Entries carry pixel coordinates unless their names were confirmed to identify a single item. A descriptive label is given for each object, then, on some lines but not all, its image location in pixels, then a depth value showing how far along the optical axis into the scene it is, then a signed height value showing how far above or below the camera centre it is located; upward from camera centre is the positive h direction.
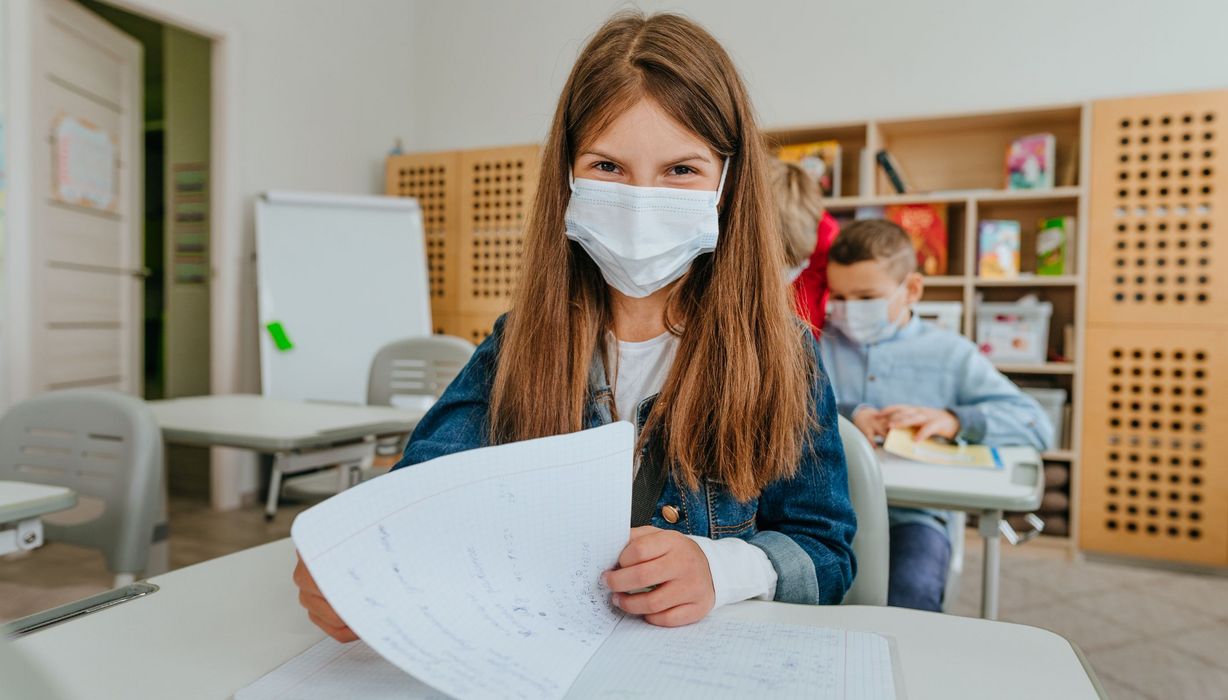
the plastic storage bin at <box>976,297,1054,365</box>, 3.22 -0.03
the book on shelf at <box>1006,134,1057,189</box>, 3.28 +0.67
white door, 3.20 +0.46
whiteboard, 3.76 +0.12
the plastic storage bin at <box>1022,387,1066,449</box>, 3.14 -0.32
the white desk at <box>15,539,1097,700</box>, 0.50 -0.24
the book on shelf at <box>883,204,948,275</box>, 3.37 +0.38
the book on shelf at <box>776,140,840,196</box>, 3.56 +0.70
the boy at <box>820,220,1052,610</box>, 1.71 -0.10
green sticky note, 3.70 -0.13
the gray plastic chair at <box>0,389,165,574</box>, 1.44 -0.30
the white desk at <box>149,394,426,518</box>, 1.88 -0.30
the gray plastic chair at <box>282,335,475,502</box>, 2.72 -0.21
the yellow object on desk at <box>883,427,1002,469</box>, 1.51 -0.26
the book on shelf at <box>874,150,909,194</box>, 3.41 +0.65
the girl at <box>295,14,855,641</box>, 0.80 -0.02
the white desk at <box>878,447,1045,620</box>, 1.30 -0.28
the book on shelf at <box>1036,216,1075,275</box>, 3.23 +0.31
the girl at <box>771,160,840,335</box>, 1.84 +0.21
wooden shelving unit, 3.17 +0.54
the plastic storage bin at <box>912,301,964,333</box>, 3.22 +0.03
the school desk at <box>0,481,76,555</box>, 1.12 -0.30
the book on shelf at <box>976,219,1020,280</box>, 3.29 +0.31
